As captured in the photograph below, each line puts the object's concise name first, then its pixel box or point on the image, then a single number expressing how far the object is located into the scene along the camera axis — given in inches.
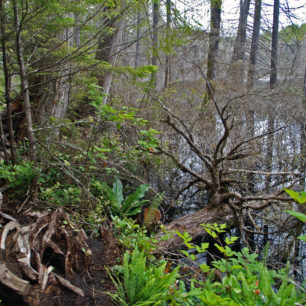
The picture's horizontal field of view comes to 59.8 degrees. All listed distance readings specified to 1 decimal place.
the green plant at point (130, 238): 111.3
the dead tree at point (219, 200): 166.7
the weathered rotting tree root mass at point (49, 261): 79.6
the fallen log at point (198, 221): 160.9
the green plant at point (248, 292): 71.5
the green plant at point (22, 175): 123.8
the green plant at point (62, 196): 132.3
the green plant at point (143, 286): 83.0
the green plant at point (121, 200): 169.2
